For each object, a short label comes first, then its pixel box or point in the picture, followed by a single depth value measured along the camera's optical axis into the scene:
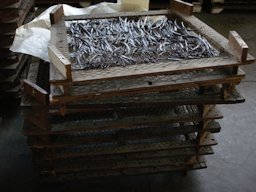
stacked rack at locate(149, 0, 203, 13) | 4.13
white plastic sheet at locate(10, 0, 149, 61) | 1.79
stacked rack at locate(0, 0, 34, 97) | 2.30
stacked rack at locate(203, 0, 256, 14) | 4.24
